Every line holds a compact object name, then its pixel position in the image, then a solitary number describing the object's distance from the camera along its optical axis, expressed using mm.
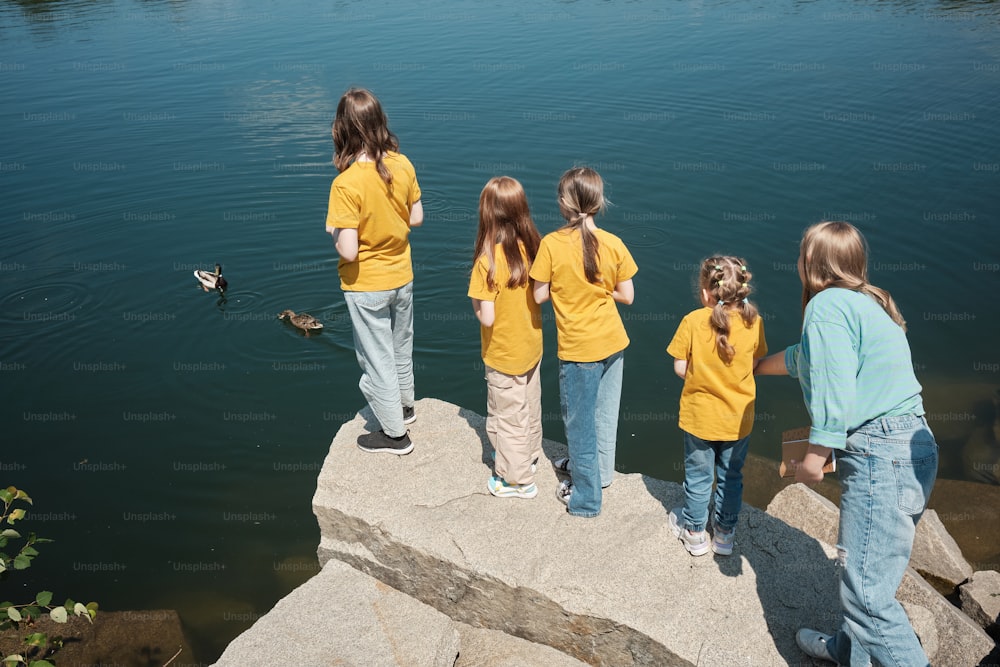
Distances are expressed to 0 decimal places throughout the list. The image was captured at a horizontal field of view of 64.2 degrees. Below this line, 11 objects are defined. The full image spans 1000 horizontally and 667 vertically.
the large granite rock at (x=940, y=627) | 4203
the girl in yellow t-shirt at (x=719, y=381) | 3896
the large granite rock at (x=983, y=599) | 5145
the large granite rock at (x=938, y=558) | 5574
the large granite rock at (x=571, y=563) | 4066
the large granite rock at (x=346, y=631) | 4359
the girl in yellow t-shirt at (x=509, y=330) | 4199
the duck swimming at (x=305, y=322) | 8625
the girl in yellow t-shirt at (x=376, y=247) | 4359
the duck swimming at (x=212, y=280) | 9320
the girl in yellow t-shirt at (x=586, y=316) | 4082
